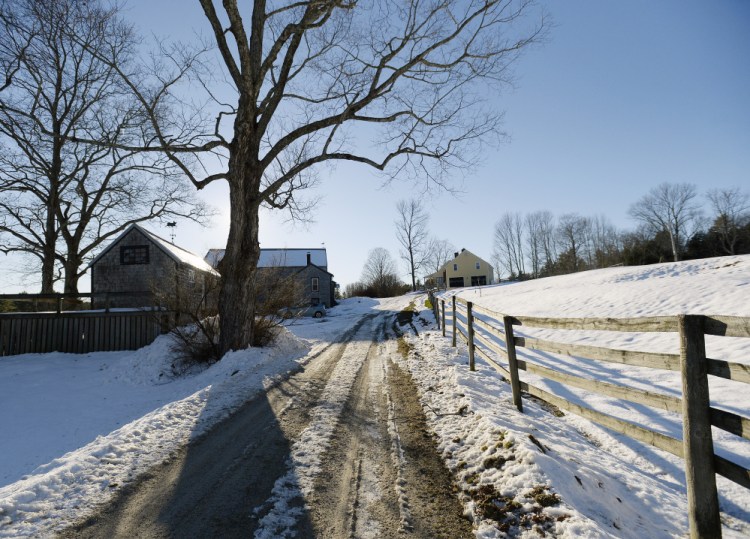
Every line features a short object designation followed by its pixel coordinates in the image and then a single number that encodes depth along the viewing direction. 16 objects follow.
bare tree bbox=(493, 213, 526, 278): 68.81
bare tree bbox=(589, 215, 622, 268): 57.22
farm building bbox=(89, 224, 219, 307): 22.00
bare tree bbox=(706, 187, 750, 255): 42.91
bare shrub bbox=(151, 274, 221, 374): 9.94
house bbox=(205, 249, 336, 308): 42.48
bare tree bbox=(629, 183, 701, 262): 53.37
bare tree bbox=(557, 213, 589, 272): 59.34
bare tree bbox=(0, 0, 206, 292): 16.69
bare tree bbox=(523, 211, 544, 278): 66.94
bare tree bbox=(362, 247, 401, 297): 59.50
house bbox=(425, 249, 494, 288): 59.78
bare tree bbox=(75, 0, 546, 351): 9.23
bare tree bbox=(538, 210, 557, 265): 66.69
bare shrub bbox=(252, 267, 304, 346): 11.17
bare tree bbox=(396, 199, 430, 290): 54.97
